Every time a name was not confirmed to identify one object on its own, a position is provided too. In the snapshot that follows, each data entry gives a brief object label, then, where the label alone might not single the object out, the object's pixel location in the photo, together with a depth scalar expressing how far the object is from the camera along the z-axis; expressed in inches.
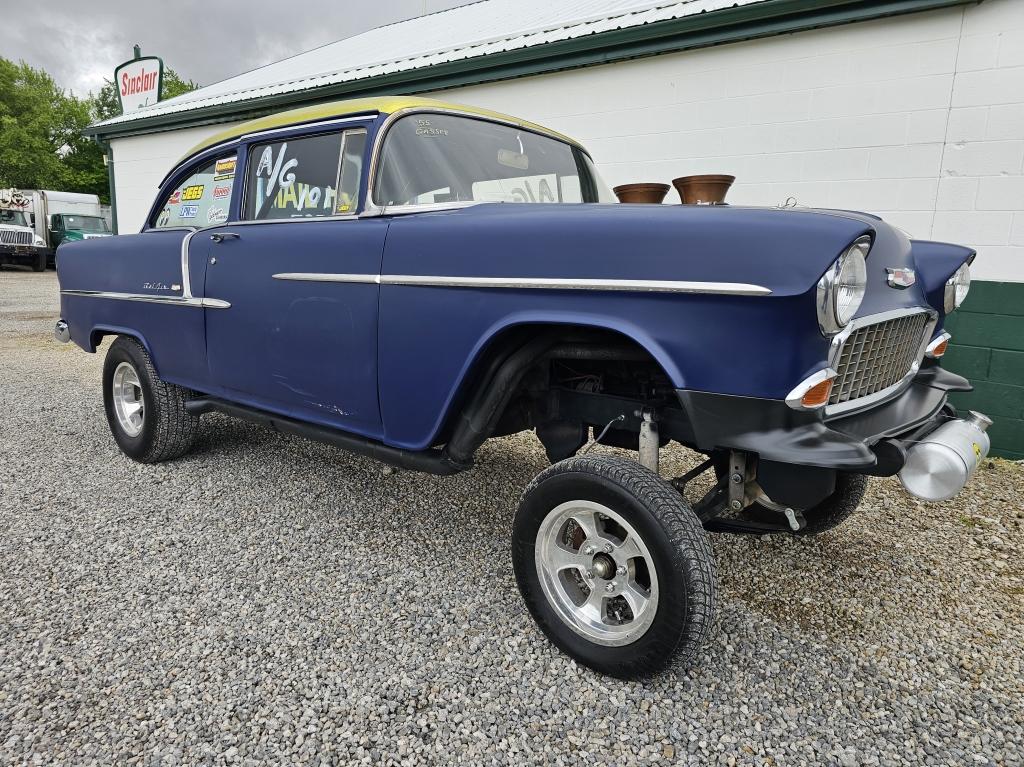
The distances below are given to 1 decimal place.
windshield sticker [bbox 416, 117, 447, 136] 107.5
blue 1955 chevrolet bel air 69.5
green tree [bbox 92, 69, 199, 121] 1608.8
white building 160.2
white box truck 827.4
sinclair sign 450.3
